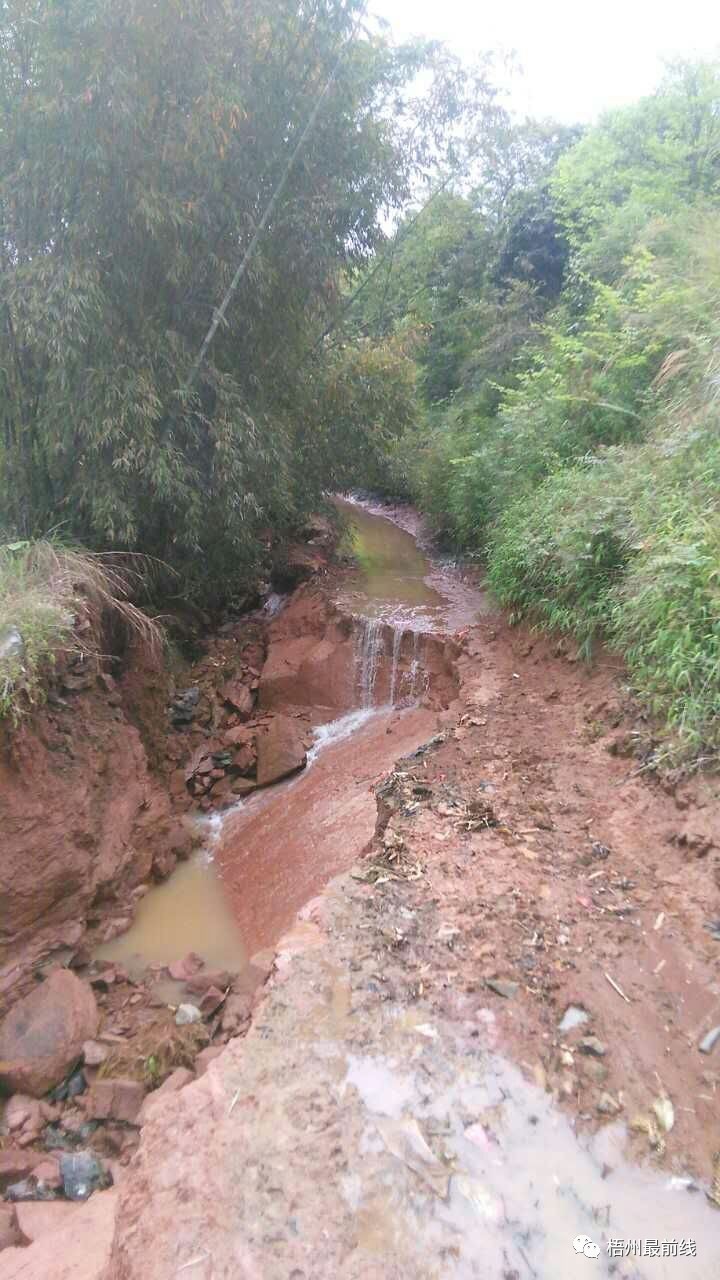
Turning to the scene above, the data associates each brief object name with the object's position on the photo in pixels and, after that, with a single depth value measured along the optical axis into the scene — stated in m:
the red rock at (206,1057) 3.23
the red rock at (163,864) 5.63
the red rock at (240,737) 7.17
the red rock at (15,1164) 3.16
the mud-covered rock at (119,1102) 3.39
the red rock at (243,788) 6.75
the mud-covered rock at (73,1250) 2.44
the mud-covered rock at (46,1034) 3.70
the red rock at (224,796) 6.62
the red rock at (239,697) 7.75
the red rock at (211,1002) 3.96
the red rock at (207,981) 4.33
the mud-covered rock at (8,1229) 2.73
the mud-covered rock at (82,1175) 3.08
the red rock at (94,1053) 3.83
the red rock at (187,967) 4.54
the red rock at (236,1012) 3.48
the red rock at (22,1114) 3.50
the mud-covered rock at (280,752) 6.78
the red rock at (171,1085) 3.20
